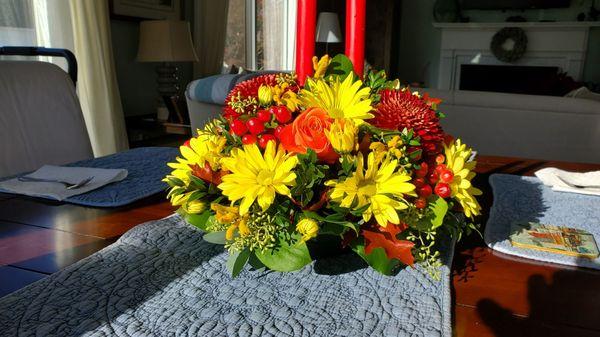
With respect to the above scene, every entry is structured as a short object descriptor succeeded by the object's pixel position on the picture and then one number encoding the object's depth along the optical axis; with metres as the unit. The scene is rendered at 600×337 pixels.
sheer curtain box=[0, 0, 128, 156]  2.50
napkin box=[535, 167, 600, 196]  0.95
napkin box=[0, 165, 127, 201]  0.88
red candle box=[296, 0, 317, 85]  0.53
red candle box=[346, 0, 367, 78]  0.53
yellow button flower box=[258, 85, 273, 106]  0.55
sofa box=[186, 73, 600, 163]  2.00
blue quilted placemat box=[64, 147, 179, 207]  0.86
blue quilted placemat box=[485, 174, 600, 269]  0.65
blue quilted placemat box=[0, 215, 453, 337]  0.45
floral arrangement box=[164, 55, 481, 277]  0.47
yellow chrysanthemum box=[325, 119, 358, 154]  0.47
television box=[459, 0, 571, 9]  5.44
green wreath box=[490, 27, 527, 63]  5.62
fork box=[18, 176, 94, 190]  0.90
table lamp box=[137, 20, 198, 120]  3.06
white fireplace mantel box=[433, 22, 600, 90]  5.45
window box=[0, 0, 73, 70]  2.41
